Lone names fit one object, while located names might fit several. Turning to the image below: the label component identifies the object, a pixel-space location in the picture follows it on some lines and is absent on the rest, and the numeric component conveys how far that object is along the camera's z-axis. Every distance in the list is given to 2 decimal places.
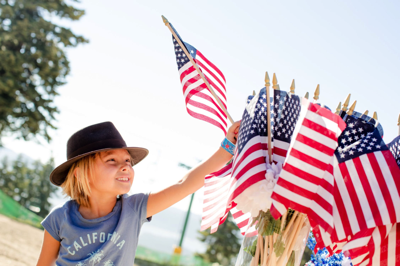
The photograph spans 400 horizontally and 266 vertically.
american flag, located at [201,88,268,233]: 1.52
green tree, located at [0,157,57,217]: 30.50
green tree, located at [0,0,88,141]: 16.16
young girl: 2.41
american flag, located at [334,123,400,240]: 1.37
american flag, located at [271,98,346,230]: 1.40
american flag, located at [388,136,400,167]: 1.50
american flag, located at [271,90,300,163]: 1.61
